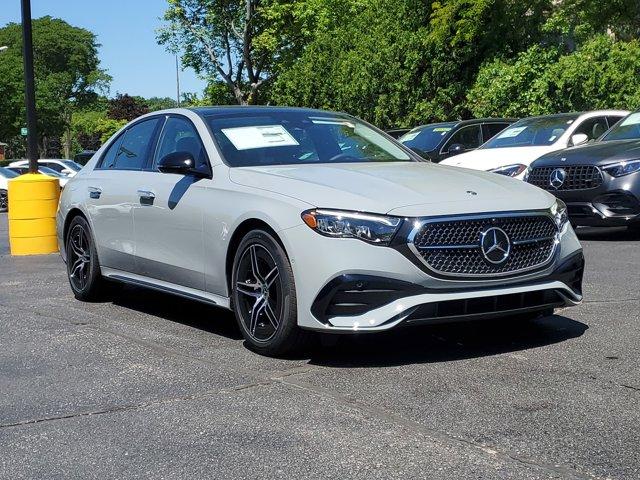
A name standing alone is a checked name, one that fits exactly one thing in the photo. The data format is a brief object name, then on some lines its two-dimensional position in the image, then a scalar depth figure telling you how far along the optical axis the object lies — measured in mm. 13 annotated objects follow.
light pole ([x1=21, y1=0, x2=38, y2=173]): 13281
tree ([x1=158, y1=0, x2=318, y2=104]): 50781
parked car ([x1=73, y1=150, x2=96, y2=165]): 40850
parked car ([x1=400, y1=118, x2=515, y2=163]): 16484
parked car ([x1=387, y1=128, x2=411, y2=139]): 21614
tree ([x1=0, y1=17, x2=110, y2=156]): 75062
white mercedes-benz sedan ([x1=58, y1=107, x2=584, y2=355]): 5152
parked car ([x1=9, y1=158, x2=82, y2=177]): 32378
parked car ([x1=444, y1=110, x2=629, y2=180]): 13664
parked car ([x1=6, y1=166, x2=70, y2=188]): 27916
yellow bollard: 12555
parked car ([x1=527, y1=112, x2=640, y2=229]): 11094
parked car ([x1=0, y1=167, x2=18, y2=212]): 27406
